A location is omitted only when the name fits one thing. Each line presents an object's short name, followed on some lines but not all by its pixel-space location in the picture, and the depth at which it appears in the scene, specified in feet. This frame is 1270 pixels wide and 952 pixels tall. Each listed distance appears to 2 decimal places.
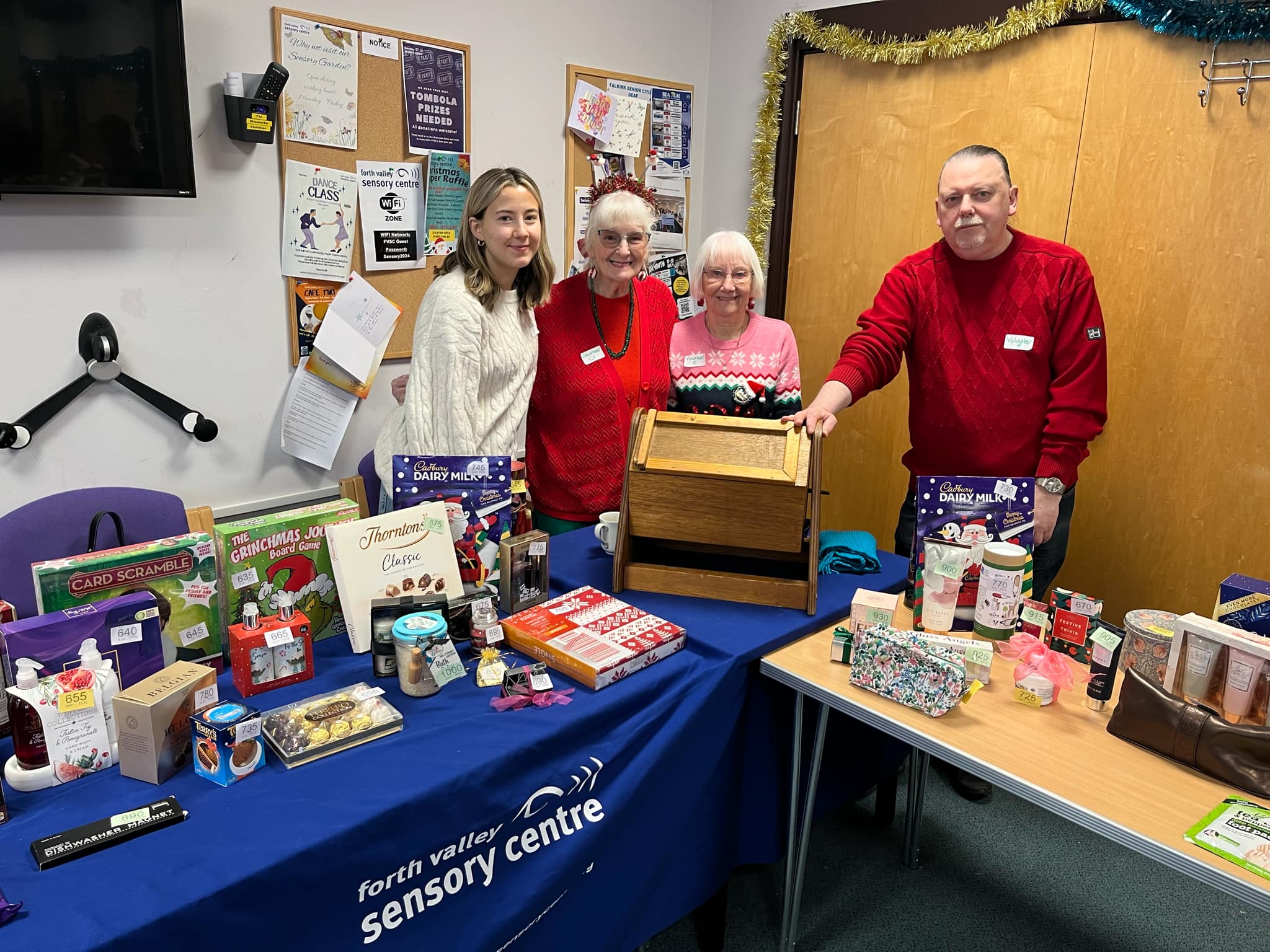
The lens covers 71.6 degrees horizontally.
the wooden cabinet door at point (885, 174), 9.49
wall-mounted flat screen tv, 6.80
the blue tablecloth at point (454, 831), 3.54
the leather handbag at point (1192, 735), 4.42
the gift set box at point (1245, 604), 4.87
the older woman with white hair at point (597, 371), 7.82
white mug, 6.82
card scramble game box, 4.44
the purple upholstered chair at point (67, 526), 6.36
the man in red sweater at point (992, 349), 7.37
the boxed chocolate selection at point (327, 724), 4.32
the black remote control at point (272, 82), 8.04
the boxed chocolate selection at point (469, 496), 5.81
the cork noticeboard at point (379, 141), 8.84
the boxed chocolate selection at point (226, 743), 4.06
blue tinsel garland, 7.91
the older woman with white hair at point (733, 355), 7.79
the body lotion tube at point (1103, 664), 5.08
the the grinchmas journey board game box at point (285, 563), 5.01
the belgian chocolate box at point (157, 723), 4.02
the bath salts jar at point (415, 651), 4.90
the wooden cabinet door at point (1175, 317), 8.38
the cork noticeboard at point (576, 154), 10.89
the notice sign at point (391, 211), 9.27
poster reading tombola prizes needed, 9.40
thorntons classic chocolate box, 5.28
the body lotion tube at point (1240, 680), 4.58
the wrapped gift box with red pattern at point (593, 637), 5.24
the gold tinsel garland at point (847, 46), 9.28
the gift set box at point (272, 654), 4.76
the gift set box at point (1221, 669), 4.58
